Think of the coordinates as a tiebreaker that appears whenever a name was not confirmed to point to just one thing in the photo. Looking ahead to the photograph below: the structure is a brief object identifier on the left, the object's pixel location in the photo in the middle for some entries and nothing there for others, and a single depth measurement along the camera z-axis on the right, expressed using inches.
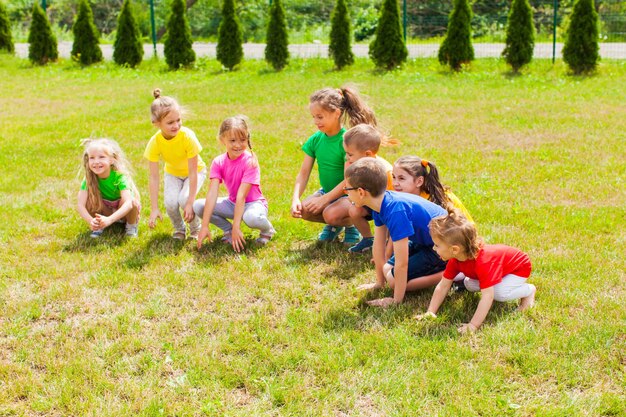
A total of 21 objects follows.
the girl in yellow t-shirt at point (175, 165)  225.3
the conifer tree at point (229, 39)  695.7
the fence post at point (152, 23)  796.6
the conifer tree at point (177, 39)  705.6
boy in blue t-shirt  172.2
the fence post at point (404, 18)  718.5
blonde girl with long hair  235.5
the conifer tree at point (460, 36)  641.0
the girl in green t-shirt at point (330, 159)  217.6
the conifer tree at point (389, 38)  661.3
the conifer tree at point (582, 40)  605.0
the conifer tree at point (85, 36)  741.3
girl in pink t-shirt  217.5
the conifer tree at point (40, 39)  748.0
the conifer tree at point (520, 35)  625.6
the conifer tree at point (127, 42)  729.0
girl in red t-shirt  159.8
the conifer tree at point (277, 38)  684.7
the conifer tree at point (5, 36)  790.5
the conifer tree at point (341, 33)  679.7
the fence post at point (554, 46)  667.1
